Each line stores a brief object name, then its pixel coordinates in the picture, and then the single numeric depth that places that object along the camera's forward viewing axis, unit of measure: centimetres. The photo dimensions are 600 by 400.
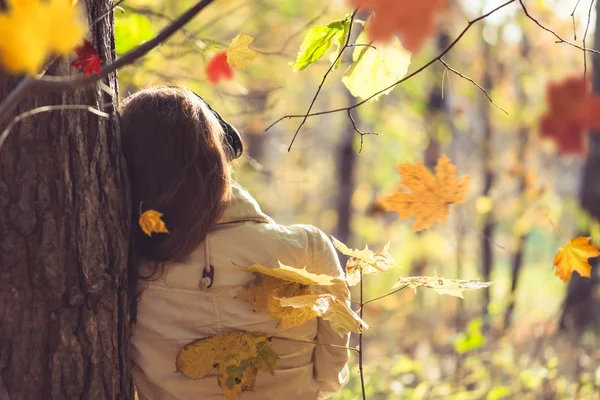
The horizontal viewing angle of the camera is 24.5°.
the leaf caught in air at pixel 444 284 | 218
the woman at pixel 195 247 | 225
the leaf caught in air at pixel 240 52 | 233
